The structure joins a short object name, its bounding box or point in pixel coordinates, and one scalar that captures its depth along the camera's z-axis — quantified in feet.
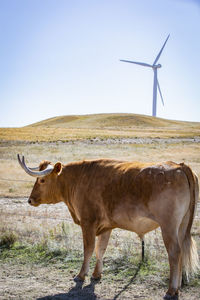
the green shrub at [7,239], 24.06
